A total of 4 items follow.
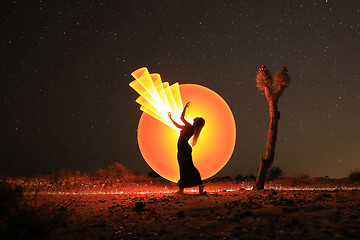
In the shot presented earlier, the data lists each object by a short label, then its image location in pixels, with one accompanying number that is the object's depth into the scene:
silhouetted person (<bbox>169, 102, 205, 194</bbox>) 14.51
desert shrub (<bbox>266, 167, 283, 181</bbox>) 26.89
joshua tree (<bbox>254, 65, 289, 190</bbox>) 15.32
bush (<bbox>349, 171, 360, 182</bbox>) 23.12
